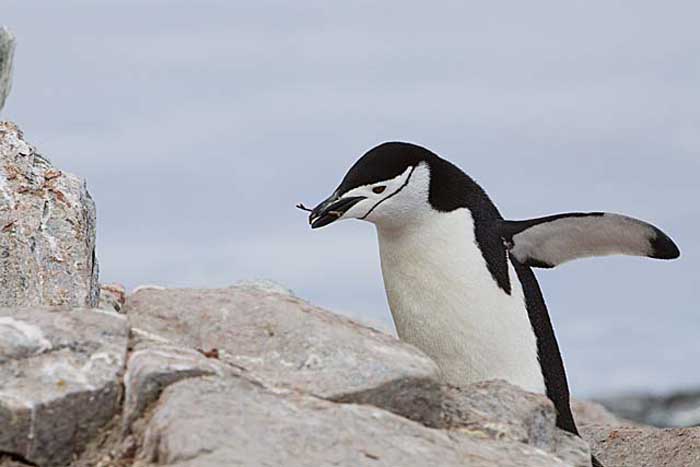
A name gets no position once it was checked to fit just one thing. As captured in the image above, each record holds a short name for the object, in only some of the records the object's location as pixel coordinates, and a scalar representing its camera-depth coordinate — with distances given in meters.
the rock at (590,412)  19.45
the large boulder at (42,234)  10.84
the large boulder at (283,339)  7.86
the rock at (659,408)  29.14
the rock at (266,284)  11.49
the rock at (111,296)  11.20
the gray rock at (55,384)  7.41
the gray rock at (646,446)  12.89
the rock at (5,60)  12.62
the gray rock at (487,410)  7.97
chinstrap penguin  11.23
